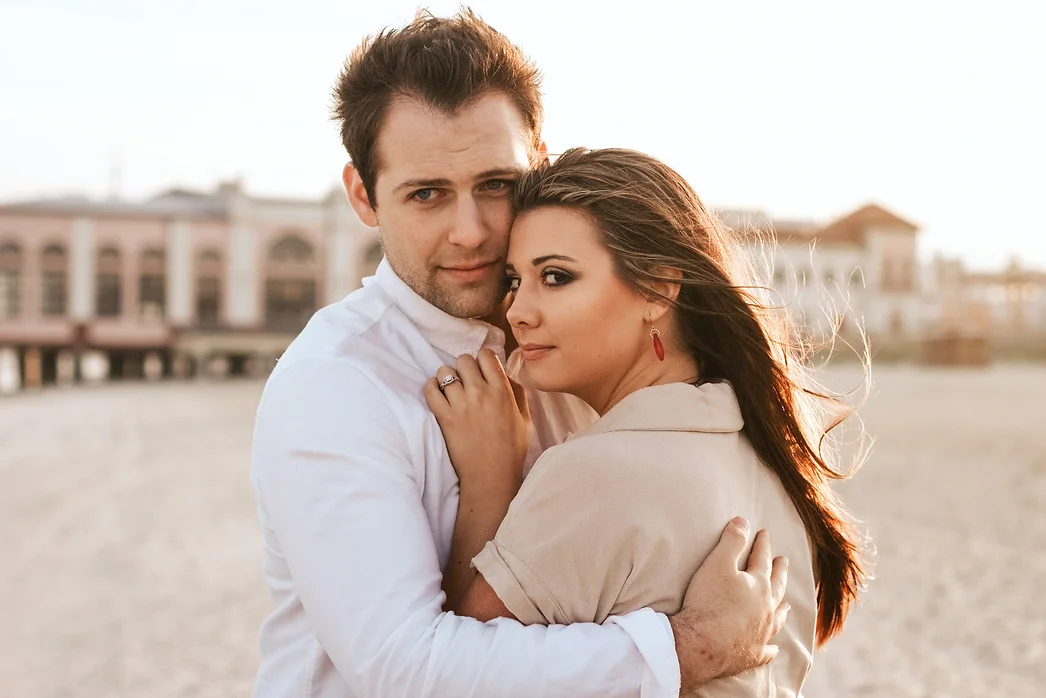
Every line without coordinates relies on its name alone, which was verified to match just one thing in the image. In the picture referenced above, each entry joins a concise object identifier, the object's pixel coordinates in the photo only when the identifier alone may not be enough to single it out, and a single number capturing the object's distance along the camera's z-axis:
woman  1.30
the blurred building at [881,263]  43.18
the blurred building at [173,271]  39.53
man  1.29
